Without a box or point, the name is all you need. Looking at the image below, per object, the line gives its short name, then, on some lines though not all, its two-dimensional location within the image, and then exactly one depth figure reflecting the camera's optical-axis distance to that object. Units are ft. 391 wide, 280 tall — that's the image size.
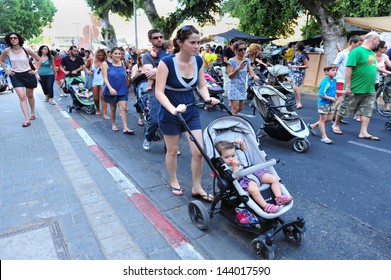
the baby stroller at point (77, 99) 27.35
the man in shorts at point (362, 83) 17.62
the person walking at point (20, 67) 20.01
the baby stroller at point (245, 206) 8.62
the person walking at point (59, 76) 36.66
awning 37.04
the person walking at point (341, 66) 22.09
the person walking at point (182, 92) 9.76
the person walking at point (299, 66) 32.73
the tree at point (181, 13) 63.21
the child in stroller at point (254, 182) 8.97
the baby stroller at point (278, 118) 16.99
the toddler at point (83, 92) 27.63
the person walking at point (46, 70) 29.11
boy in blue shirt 17.65
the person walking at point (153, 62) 15.20
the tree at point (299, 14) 38.81
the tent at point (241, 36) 61.83
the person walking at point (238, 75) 19.03
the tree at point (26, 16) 123.44
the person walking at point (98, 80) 24.50
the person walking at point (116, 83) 20.39
